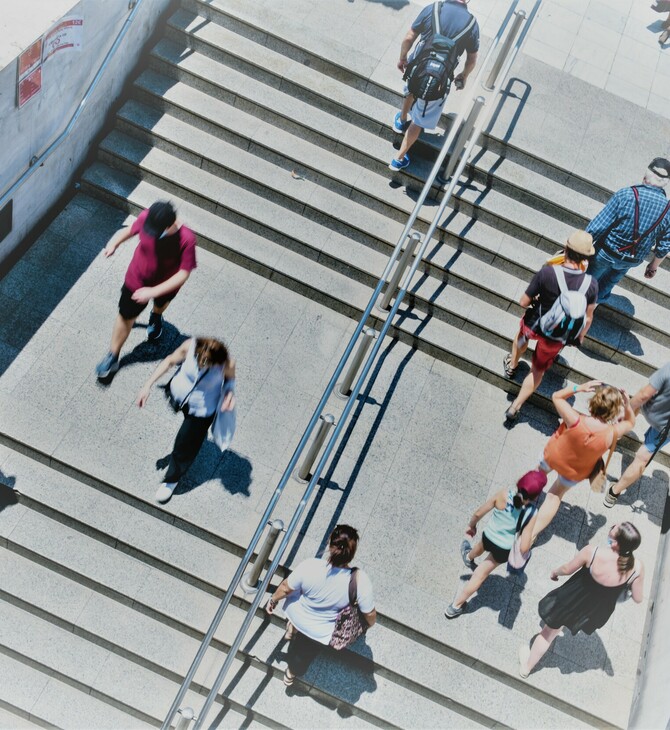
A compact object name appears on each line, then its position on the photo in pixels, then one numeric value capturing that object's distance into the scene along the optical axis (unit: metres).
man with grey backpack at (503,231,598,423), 6.57
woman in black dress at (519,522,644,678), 5.70
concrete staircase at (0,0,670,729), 6.41
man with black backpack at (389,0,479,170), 7.41
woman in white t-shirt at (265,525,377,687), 5.45
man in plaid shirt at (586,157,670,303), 6.98
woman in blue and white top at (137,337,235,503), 5.84
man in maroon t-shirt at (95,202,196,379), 6.15
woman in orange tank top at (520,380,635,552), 6.05
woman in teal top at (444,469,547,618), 5.68
